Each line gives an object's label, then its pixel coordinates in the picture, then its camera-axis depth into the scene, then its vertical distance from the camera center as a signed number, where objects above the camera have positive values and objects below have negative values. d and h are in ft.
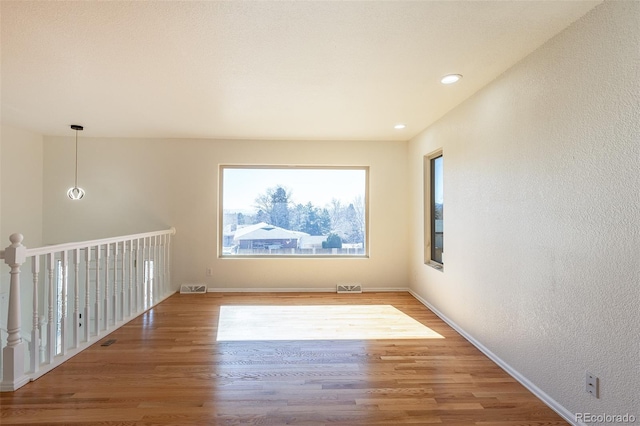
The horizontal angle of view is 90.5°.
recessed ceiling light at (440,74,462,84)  8.44 +3.73
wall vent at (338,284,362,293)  15.85 -3.61
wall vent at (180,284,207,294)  15.51 -3.57
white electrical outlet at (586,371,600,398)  5.53 -2.98
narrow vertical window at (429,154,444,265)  13.12 +0.29
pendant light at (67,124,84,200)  14.33 +1.05
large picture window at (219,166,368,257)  16.30 +0.26
